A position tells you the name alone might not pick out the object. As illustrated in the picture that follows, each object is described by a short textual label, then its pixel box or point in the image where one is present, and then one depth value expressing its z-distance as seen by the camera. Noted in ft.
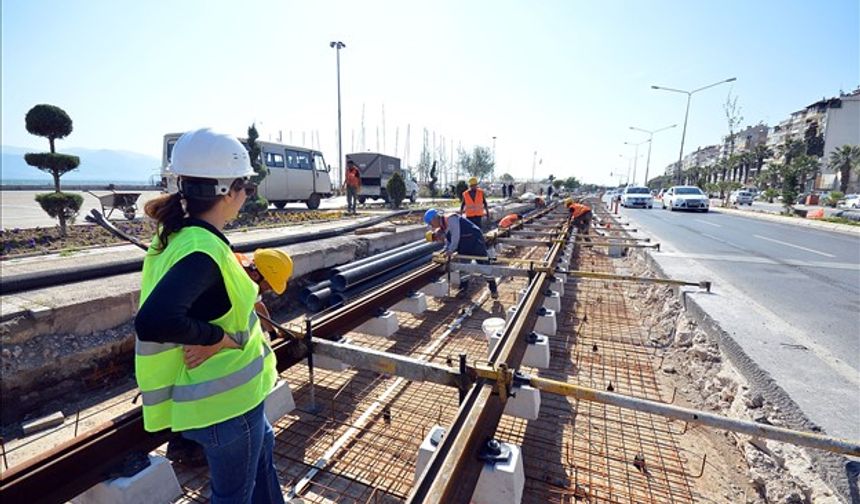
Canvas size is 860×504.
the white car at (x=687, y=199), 77.25
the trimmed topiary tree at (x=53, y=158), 26.10
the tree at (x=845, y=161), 188.07
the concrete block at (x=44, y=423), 9.68
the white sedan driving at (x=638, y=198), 88.63
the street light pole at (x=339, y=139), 95.29
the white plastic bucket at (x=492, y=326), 12.62
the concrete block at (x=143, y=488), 5.82
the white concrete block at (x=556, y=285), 17.25
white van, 51.44
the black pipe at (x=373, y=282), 15.83
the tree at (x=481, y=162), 211.00
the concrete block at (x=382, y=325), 12.75
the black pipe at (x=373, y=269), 15.93
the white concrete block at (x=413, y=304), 15.29
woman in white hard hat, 4.31
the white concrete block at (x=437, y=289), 17.39
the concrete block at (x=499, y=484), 6.04
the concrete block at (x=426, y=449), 6.54
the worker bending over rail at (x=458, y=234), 20.29
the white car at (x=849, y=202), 120.88
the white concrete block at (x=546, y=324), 13.76
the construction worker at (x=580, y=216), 38.37
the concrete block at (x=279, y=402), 8.70
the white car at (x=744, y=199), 127.03
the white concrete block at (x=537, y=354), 11.16
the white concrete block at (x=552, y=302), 15.92
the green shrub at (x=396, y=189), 68.39
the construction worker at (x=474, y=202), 26.86
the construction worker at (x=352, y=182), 49.01
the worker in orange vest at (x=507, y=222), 28.89
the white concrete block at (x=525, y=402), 8.13
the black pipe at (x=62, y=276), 12.58
